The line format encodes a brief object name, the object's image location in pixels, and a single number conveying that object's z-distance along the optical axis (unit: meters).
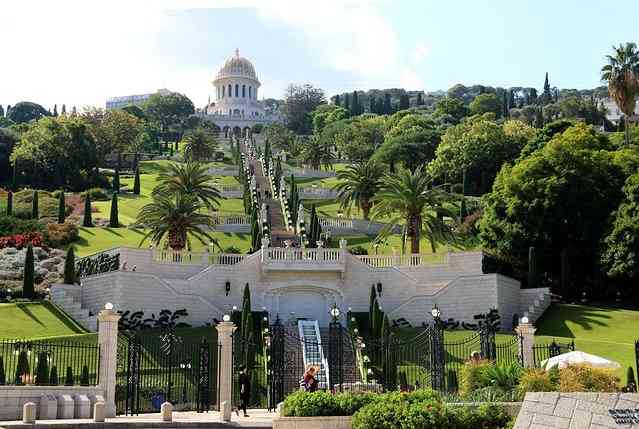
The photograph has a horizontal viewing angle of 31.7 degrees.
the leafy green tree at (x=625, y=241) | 56.78
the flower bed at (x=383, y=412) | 25.48
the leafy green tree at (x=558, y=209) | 60.47
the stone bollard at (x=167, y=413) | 29.55
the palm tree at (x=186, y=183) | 69.69
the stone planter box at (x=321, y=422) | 26.80
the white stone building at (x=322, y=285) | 54.47
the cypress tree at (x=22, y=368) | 35.74
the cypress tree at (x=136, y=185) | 92.81
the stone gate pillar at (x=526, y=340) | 37.66
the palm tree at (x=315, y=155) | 110.06
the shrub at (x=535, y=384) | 28.19
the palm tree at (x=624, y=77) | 80.12
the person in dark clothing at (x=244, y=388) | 33.19
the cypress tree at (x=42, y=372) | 35.34
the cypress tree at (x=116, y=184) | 93.24
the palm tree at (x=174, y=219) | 58.78
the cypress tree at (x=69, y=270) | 54.47
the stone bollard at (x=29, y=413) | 27.47
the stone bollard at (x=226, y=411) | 30.40
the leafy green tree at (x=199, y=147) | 116.31
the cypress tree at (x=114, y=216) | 74.06
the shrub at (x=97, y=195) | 89.19
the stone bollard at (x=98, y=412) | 28.38
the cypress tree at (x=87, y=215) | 73.94
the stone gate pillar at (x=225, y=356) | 33.72
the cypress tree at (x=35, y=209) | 75.81
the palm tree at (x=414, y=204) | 59.06
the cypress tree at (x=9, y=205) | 75.54
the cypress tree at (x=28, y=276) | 54.97
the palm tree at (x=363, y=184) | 73.94
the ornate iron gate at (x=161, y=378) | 34.97
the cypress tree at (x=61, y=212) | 73.06
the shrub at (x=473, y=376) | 31.20
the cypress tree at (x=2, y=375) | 35.88
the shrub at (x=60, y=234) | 66.75
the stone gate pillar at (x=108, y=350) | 32.91
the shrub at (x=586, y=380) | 28.00
